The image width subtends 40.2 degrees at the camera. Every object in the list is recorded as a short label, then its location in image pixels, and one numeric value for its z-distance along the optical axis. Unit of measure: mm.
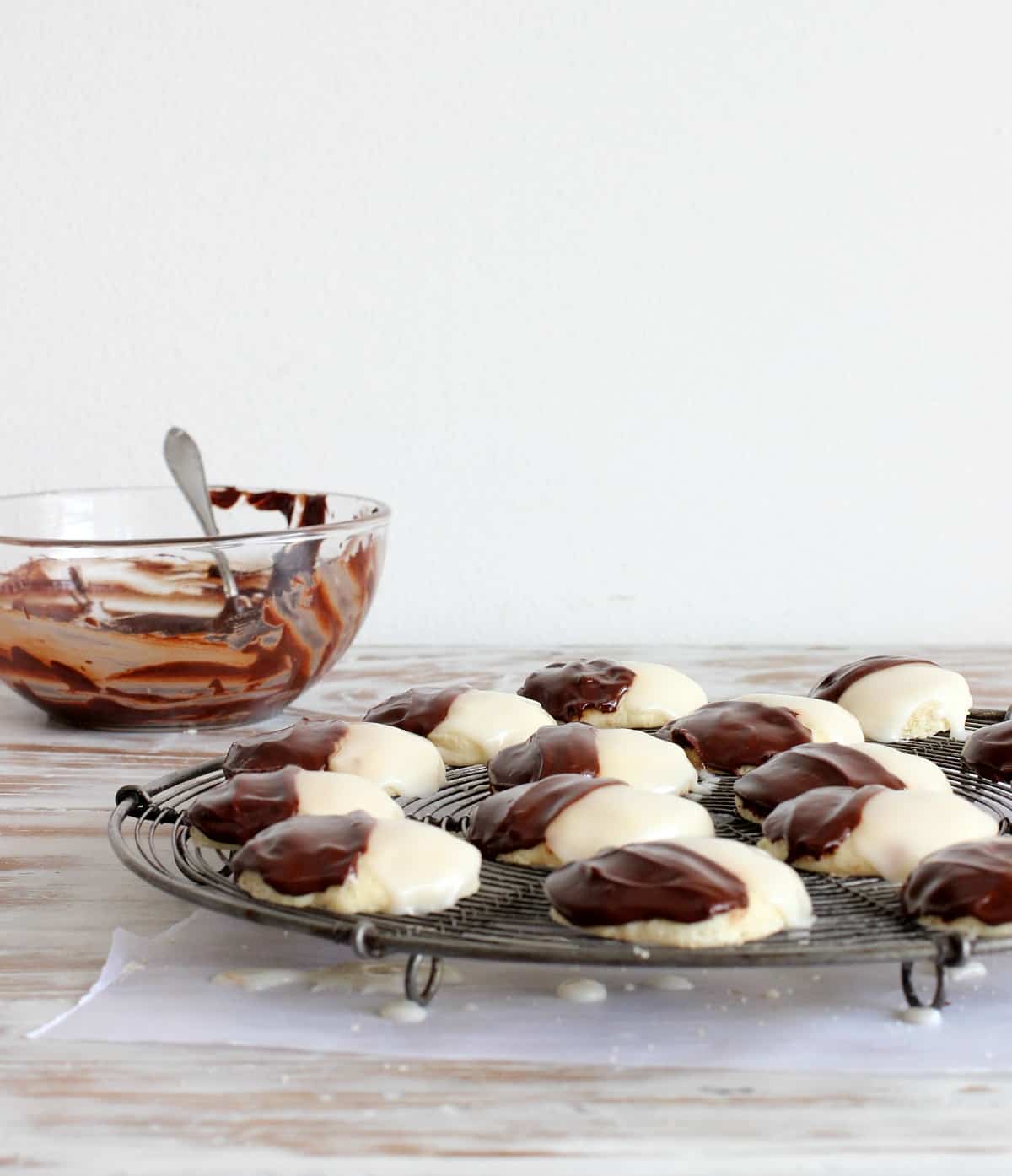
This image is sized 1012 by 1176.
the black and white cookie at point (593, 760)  942
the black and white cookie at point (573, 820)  813
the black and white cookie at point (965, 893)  688
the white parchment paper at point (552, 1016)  679
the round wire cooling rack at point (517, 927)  638
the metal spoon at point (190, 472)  1548
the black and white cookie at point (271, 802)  833
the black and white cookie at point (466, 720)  1082
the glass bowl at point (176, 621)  1316
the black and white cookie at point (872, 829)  793
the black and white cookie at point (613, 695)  1177
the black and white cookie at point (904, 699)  1143
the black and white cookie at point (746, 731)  1020
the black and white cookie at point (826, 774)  893
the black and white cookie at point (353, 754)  962
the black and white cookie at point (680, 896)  683
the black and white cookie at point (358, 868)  726
